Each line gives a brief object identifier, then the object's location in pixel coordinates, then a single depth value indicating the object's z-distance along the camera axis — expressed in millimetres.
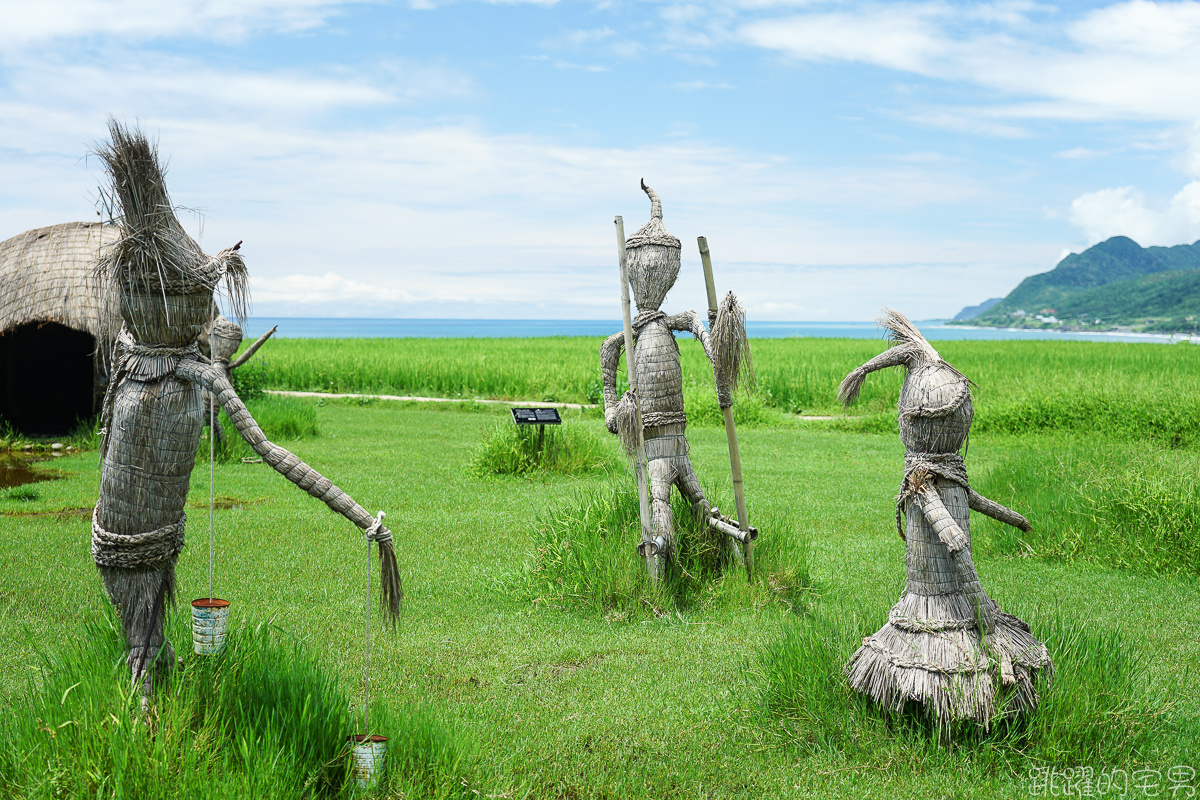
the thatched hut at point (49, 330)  12836
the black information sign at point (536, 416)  11016
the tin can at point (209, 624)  3188
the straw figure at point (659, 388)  5875
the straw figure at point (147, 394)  3248
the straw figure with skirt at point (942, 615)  3543
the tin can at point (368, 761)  3053
